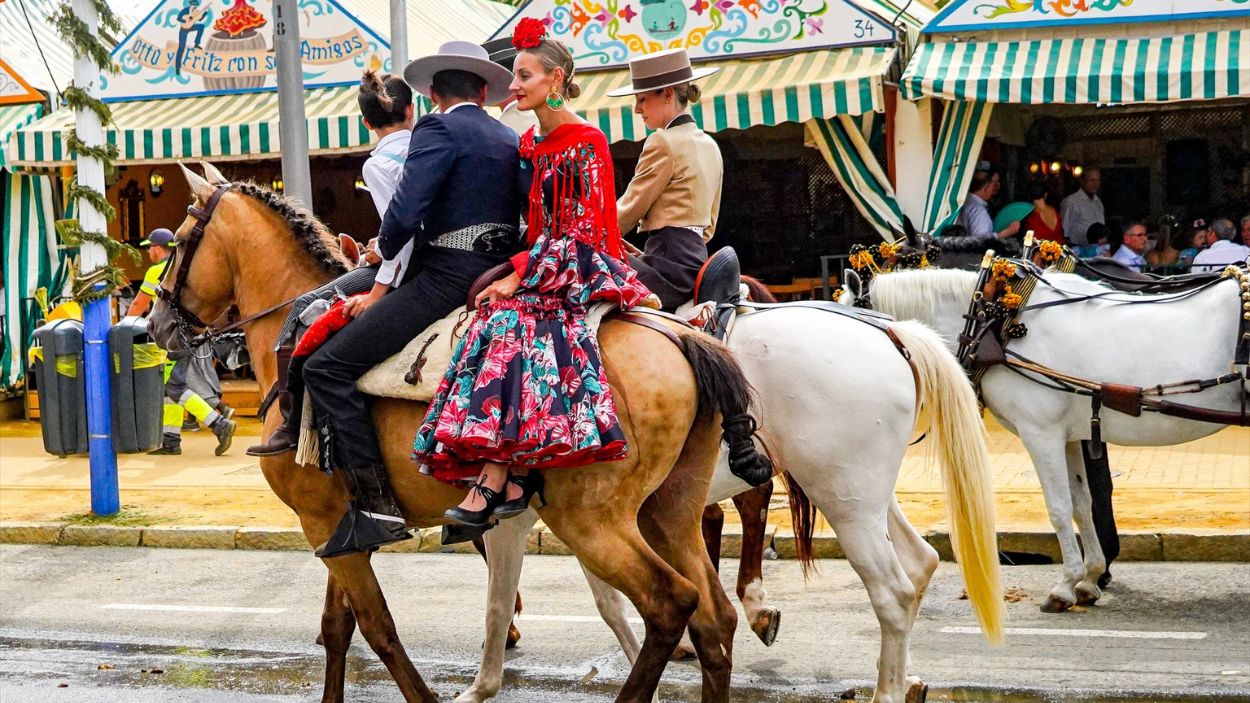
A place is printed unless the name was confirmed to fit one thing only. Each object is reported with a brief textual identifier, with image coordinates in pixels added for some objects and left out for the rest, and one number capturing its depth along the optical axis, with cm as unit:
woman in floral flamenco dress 500
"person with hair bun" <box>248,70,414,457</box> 562
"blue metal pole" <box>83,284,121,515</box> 1059
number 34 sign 1354
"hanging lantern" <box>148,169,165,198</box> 1922
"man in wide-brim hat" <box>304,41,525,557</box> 541
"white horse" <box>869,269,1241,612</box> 749
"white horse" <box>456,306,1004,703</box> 602
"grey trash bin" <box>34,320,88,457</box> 1060
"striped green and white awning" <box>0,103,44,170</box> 1587
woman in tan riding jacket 648
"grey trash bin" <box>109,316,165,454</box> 1059
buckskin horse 518
